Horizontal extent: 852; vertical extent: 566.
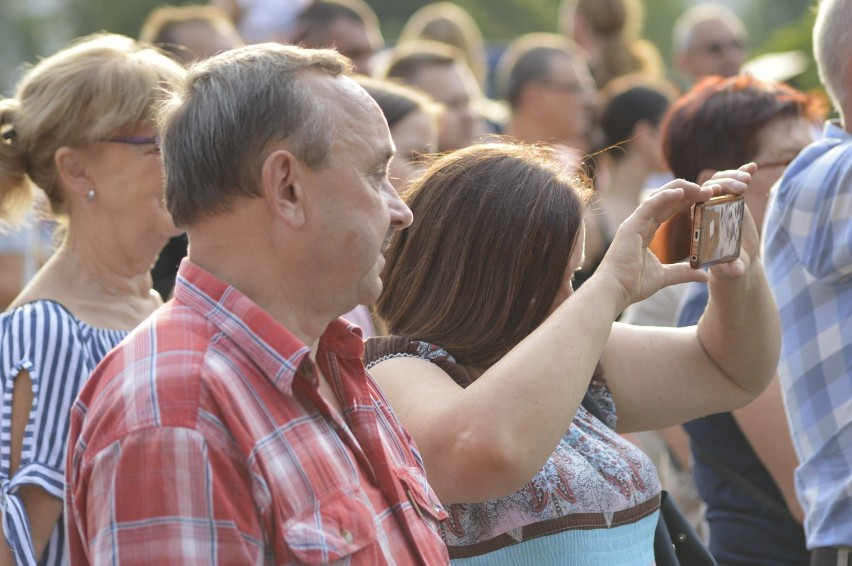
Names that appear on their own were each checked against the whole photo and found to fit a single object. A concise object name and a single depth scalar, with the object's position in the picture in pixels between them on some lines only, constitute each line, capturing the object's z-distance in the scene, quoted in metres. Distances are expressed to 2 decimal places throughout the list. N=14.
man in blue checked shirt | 5.78
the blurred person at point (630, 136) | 12.26
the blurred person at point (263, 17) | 15.12
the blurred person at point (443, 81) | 12.03
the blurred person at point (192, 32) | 11.01
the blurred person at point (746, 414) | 6.61
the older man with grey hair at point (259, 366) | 3.18
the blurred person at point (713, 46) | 17.36
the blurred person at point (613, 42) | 16.23
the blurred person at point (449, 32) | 16.11
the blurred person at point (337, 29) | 12.76
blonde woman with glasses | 5.43
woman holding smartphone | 4.36
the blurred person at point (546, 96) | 13.57
